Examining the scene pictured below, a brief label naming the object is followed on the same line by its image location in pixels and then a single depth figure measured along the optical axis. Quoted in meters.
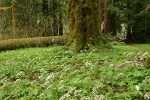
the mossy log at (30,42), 21.61
